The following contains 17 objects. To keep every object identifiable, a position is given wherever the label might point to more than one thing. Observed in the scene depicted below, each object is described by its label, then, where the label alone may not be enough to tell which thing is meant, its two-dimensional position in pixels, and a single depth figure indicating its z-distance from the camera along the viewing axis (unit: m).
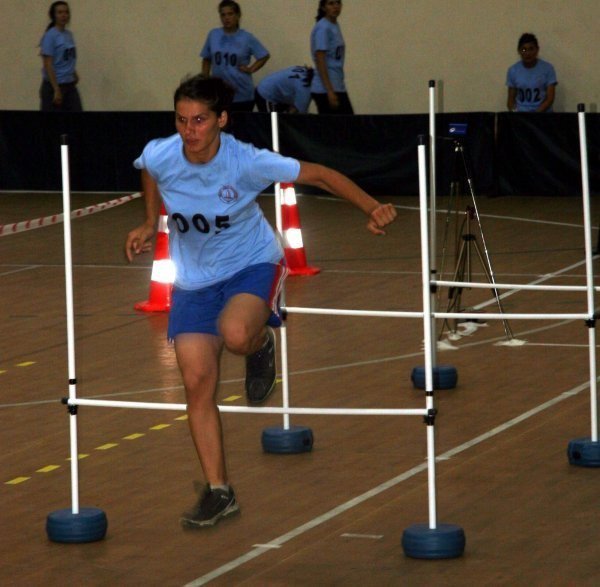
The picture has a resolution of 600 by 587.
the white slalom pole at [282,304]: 10.44
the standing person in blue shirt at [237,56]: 30.64
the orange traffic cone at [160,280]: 17.53
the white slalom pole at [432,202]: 11.43
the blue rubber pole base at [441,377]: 13.00
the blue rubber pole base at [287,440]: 11.05
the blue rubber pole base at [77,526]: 8.91
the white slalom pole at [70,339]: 8.62
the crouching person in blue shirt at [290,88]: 29.83
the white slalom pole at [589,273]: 10.05
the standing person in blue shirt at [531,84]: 29.53
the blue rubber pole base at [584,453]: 10.39
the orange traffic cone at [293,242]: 19.37
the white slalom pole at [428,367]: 8.19
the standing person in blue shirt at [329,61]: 29.24
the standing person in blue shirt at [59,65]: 31.66
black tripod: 14.61
